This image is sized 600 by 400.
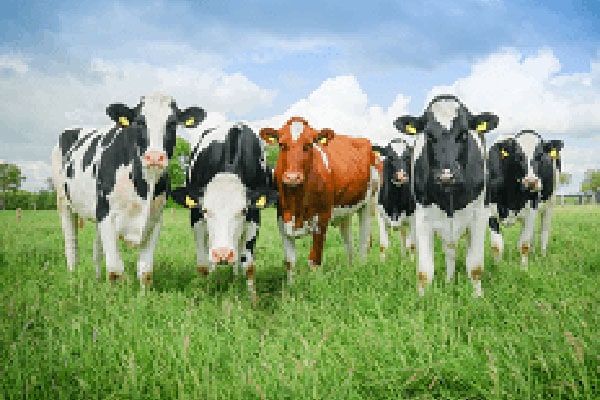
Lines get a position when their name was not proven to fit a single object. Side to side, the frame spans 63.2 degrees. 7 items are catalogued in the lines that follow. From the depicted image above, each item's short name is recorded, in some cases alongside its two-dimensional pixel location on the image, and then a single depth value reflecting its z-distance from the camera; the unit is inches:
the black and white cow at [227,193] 240.4
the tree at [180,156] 1750.4
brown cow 260.2
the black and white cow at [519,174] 347.6
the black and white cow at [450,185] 226.2
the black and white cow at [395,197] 388.2
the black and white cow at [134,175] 250.7
